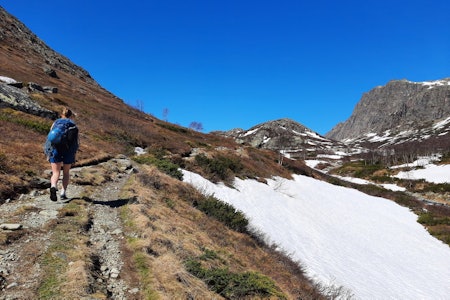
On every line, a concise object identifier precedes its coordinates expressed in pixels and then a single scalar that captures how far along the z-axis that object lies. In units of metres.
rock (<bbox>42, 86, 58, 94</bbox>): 32.64
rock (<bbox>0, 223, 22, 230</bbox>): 6.41
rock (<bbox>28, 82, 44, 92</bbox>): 28.97
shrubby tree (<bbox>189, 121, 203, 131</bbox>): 97.96
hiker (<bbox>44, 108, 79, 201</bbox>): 8.62
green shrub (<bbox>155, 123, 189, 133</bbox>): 43.96
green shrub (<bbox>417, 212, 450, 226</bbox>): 28.40
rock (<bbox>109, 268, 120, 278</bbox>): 5.72
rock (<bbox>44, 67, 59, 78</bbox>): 48.93
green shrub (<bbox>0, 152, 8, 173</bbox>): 9.82
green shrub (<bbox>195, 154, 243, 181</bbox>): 24.27
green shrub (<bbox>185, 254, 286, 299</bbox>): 6.86
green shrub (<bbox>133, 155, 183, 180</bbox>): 19.16
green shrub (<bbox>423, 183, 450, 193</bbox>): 58.58
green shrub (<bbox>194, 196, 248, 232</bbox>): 14.55
